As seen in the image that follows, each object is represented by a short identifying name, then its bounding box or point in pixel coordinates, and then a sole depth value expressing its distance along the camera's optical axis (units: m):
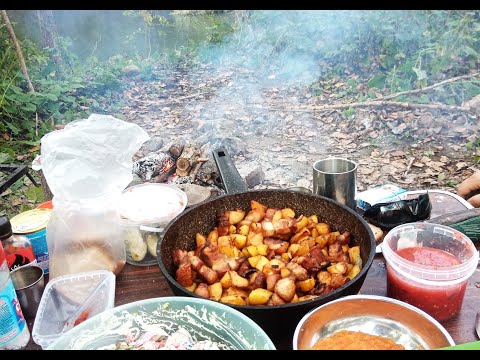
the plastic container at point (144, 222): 0.66
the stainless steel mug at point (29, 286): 0.55
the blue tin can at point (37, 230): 0.63
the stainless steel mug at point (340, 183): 0.71
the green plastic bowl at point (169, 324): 0.44
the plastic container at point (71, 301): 0.50
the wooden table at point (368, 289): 0.51
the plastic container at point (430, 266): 0.50
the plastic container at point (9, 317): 0.47
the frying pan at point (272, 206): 0.46
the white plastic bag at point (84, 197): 0.60
